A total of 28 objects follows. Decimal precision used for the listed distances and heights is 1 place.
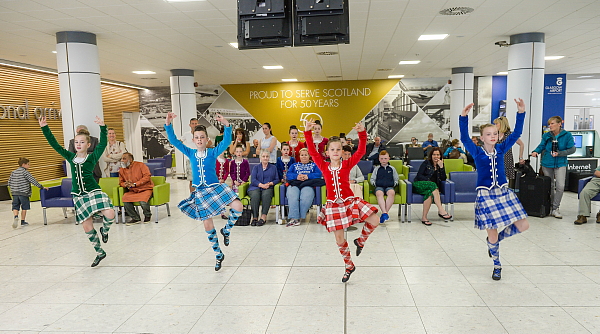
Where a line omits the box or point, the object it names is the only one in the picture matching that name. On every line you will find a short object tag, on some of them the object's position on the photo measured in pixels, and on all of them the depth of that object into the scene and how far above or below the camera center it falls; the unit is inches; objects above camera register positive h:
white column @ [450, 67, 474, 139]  595.5 +49.8
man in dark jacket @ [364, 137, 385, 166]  363.4 -24.5
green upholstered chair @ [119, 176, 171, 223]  300.8 -47.8
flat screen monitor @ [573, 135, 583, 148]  472.7 -23.1
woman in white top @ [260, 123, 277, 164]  325.4 -13.3
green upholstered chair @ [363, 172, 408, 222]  279.9 -48.1
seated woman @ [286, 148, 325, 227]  280.8 -41.9
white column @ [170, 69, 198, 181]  542.6 +47.1
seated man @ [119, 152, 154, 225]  297.9 -40.5
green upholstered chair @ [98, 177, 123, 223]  301.0 -42.7
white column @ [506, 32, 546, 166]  342.3 +36.5
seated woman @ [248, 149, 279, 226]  285.3 -41.0
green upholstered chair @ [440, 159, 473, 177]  339.6 -35.2
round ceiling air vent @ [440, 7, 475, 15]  271.3 +76.8
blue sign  708.6 +46.7
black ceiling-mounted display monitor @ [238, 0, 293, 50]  215.9 +56.9
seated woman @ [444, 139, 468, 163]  373.4 -29.3
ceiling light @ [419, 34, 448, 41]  361.0 +78.4
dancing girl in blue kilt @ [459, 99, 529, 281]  165.9 -28.5
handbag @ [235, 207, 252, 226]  282.5 -62.5
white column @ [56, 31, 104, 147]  307.9 +41.2
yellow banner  735.1 +46.9
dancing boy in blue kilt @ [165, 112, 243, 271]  185.8 -27.3
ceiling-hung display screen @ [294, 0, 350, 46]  211.3 +55.5
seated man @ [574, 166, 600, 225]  268.0 -53.2
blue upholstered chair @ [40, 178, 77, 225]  306.5 -49.8
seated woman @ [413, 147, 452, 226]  278.8 -39.8
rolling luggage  286.4 -52.3
